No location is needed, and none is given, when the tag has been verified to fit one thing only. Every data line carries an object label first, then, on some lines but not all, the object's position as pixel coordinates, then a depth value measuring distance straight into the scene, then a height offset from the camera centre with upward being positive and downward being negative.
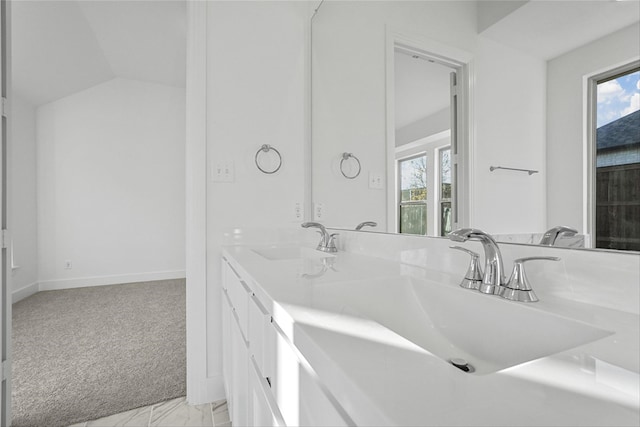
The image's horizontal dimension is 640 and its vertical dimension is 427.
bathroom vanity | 0.29 -0.18
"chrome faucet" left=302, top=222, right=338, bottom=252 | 1.47 -0.14
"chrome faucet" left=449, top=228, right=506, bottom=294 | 0.68 -0.11
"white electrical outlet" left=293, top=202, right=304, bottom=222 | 1.86 +0.00
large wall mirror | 0.56 +0.24
